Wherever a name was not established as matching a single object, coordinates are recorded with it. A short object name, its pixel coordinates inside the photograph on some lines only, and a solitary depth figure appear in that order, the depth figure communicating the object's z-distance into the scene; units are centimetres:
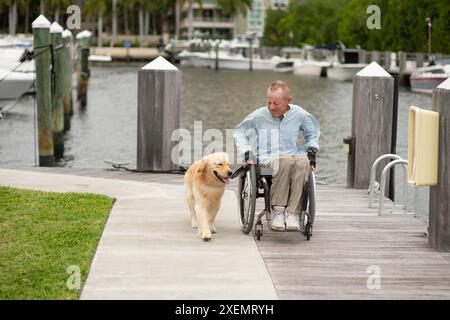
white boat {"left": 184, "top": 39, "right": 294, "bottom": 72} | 9450
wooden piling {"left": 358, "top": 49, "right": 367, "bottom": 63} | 7612
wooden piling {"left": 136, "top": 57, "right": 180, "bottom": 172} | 1426
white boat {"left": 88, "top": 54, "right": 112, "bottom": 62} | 8634
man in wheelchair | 953
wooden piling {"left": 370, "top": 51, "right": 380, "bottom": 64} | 7200
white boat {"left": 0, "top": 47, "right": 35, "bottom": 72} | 4188
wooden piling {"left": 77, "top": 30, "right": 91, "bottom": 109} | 4397
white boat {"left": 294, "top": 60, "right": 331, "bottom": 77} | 8381
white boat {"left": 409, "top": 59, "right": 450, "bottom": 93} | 5456
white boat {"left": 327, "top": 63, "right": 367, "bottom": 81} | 7412
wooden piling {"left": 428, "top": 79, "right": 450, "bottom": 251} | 907
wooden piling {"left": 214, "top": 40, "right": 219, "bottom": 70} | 9881
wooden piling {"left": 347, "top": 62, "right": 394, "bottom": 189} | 1332
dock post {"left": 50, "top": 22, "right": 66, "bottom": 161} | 2497
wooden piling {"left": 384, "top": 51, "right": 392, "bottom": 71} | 6962
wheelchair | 952
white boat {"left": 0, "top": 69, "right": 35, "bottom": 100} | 3875
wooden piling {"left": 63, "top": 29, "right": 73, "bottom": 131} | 2843
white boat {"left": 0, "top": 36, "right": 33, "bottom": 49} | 5654
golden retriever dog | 936
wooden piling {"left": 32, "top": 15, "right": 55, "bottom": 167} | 1827
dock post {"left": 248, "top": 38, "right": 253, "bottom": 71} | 9769
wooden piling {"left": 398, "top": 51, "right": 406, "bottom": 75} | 6655
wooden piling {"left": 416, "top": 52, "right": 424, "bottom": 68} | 6472
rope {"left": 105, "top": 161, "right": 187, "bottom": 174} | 1448
